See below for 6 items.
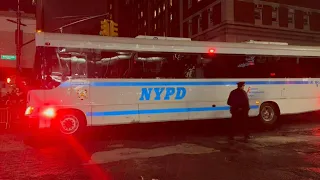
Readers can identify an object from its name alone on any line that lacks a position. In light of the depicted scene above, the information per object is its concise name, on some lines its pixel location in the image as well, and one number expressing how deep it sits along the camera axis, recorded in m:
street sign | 35.56
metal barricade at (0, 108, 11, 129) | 13.56
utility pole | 22.77
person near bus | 11.04
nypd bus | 10.77
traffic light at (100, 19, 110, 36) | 16.89
